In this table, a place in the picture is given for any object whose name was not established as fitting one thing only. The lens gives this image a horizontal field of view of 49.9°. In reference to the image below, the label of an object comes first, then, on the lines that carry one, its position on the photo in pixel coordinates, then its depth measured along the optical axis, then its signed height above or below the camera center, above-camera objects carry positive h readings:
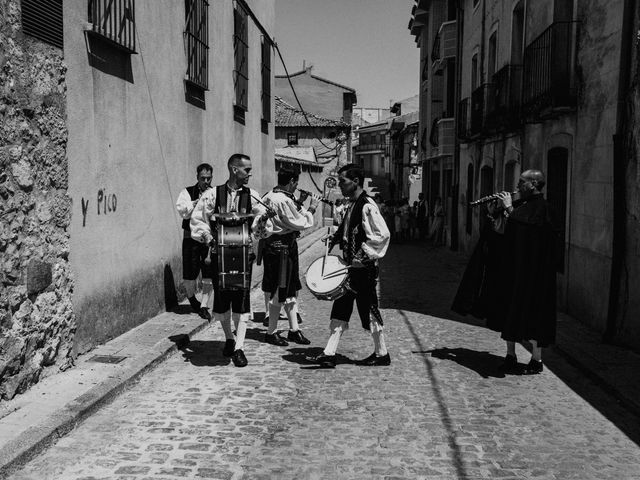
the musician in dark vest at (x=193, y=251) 8.70 -0.64
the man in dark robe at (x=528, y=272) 6.49 -0.62
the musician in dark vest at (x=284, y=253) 7.45 -0.56
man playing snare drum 6.62 -0.15
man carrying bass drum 6.40 -0.47
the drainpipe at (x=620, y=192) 7.94 +0.19
